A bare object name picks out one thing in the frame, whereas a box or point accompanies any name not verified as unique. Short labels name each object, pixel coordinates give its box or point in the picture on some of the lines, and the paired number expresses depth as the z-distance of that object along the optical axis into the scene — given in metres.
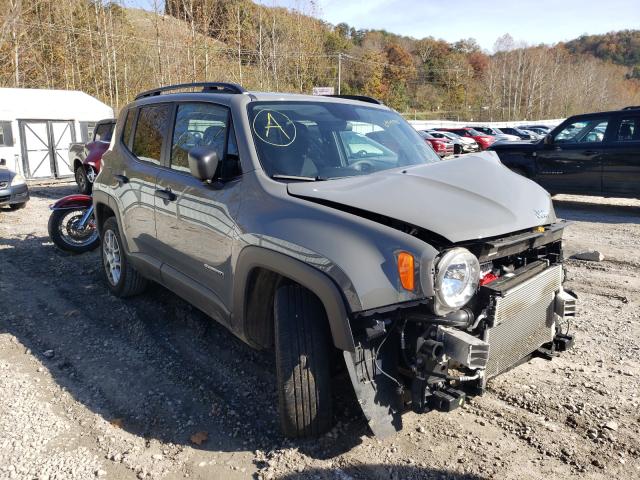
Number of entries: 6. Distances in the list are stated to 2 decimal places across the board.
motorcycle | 7.09
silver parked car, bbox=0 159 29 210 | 10.55
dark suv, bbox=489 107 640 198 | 9.66
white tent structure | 16.23
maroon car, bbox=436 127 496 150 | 28.39
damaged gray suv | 2.48
